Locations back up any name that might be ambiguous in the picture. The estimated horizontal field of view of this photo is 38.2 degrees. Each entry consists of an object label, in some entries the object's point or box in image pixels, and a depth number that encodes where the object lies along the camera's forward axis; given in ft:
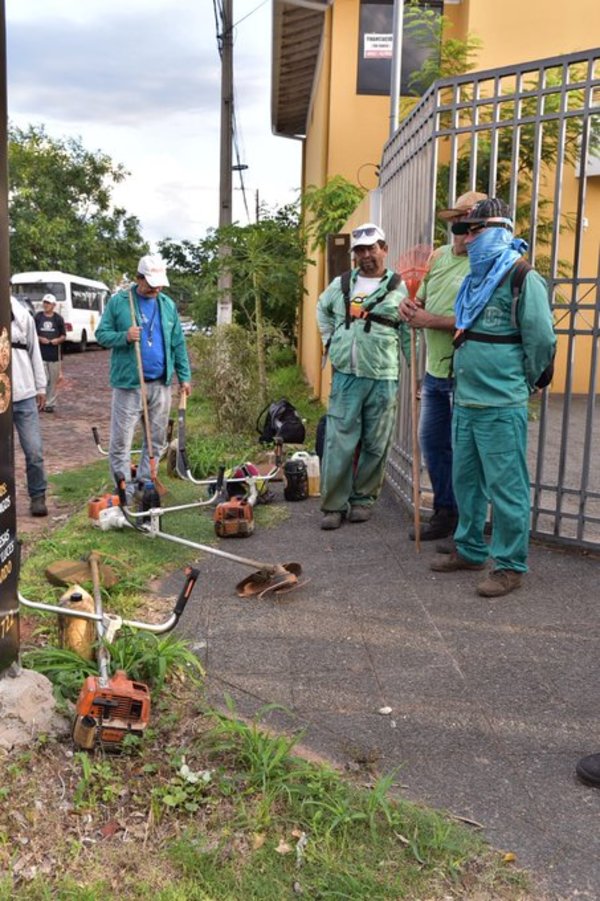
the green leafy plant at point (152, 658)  11.15
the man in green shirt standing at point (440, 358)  17.08
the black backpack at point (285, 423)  25.36
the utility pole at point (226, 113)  49.96
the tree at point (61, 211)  114.21
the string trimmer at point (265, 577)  14.75
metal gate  16.55
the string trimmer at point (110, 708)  9.55
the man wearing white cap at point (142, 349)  20.79
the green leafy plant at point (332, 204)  37.04
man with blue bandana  14.34
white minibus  92.73
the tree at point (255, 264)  37.81
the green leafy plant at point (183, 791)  8.86
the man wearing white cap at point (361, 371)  19.16
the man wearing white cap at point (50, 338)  45.14
